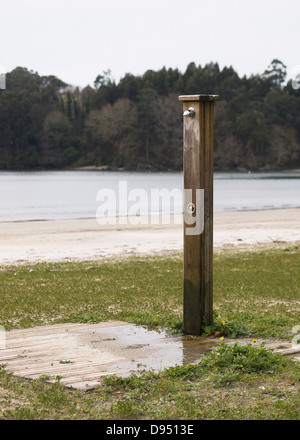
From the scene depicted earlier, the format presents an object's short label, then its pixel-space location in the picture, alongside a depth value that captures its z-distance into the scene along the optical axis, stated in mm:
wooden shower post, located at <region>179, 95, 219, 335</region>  5945
